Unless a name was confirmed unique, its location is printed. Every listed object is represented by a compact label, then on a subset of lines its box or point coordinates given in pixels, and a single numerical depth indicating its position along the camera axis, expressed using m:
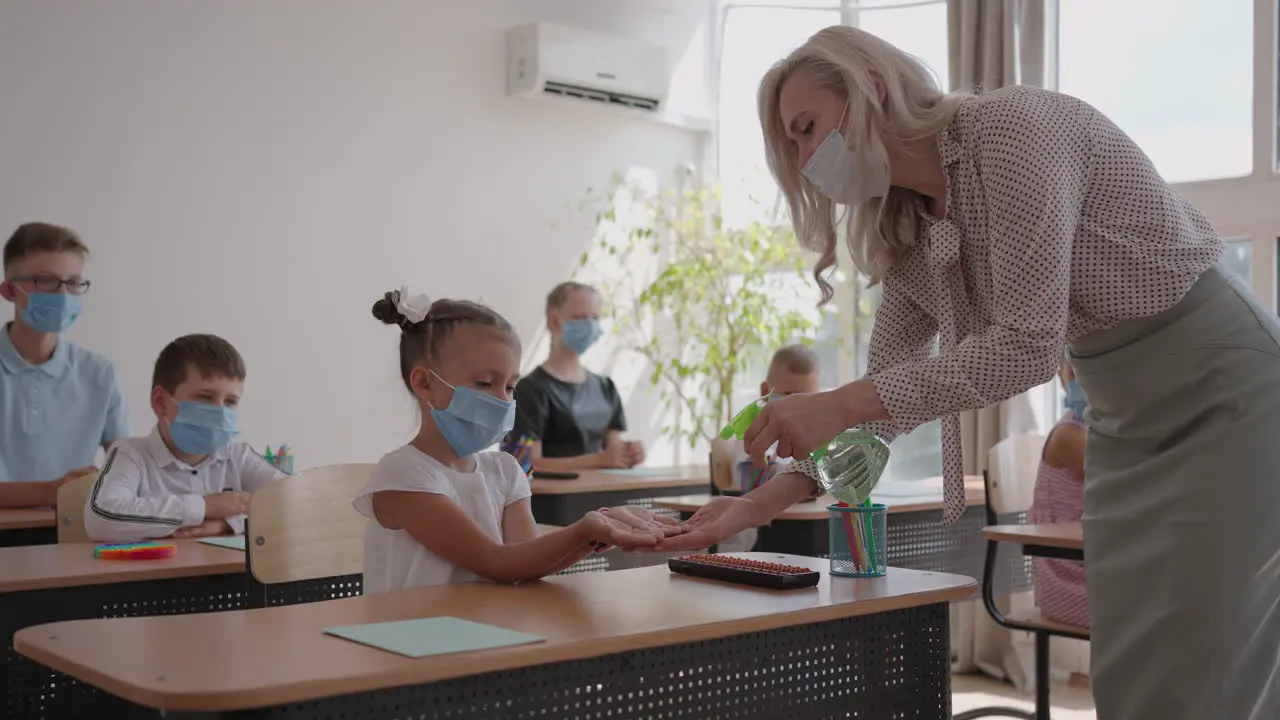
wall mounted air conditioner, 5.72
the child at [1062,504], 3.22
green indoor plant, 5.80
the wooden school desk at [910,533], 3.39
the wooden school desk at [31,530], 3.13
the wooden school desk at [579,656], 1.28
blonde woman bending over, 1.57
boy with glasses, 3.67
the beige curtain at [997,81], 4.82
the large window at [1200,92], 4.39
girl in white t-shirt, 1.95
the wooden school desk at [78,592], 2.29
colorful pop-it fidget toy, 2.55
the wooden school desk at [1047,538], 2.80
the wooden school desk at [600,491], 3.96
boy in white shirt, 2.92
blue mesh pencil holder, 1.96
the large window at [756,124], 5.68
